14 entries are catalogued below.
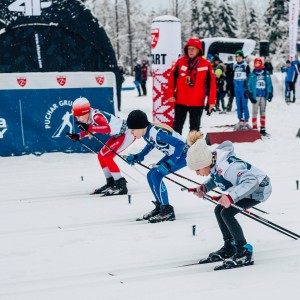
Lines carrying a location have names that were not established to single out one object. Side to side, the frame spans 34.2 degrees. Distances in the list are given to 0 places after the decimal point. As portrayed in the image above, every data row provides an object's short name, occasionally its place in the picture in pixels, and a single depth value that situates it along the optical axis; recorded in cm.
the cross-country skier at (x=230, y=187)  412
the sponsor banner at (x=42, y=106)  962
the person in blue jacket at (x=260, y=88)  1141
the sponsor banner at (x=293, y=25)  1814
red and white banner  989
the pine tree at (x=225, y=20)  5512
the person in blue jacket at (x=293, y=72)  1888
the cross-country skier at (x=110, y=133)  697
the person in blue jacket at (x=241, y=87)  1207
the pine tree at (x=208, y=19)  5594
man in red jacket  877
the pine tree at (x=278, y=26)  4429
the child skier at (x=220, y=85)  1706
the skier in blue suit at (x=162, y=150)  566
